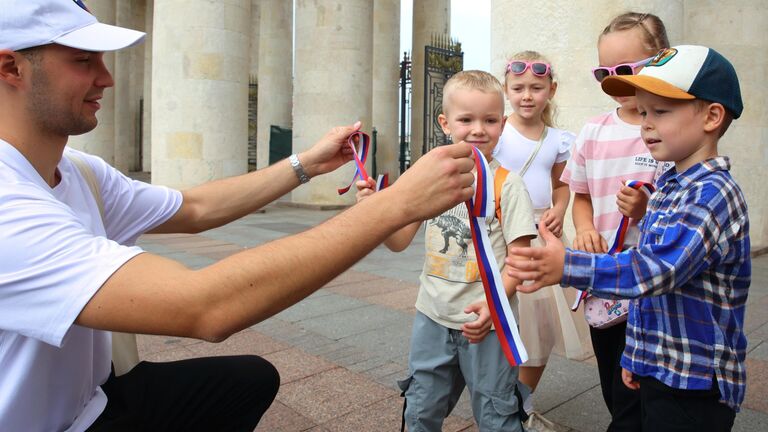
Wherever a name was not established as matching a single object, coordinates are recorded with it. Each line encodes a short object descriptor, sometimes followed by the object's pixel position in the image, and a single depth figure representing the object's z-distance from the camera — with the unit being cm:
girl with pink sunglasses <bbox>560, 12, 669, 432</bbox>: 254
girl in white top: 307
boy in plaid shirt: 176
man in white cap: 151
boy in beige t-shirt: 245
